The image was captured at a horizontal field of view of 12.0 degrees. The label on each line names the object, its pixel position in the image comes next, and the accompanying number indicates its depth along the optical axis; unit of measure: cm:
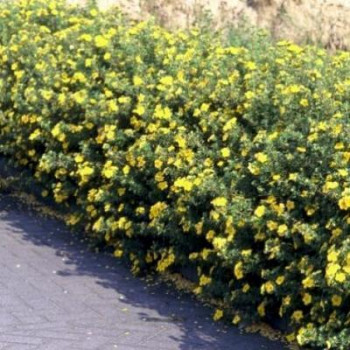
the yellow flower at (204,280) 846
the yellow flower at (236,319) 820
